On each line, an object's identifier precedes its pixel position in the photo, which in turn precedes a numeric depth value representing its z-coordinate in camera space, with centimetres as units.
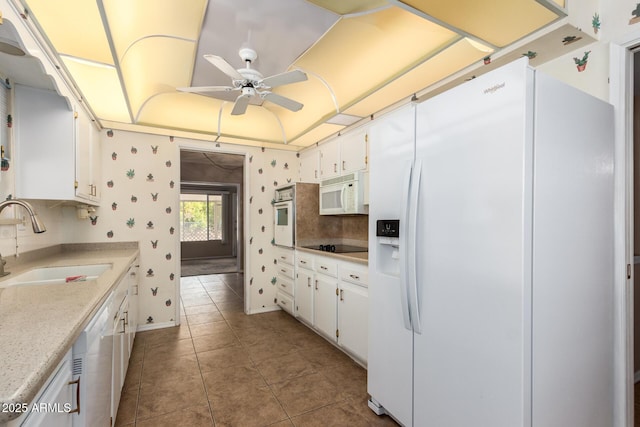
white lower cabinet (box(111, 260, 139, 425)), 174
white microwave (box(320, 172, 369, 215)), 304
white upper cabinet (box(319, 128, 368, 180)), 318
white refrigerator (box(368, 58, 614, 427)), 123
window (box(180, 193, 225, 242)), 946
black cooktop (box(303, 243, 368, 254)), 336
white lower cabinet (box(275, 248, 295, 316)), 391
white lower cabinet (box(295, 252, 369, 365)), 258
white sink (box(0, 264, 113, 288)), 172
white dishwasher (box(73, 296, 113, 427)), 109
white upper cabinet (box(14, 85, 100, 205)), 209
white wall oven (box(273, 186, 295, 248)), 386
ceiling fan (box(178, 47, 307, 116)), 212
